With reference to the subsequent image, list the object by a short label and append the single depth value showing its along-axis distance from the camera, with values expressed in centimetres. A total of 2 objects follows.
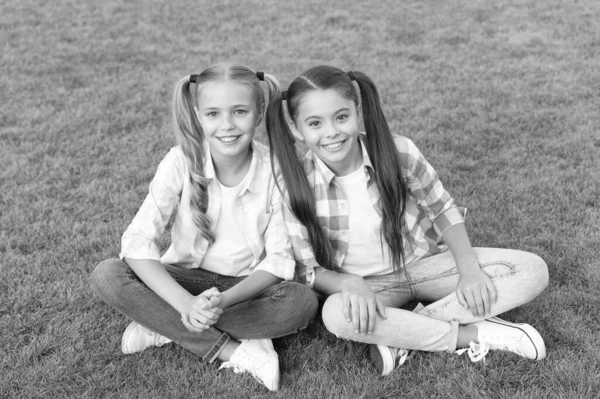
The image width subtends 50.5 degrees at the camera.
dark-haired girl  244
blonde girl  250
